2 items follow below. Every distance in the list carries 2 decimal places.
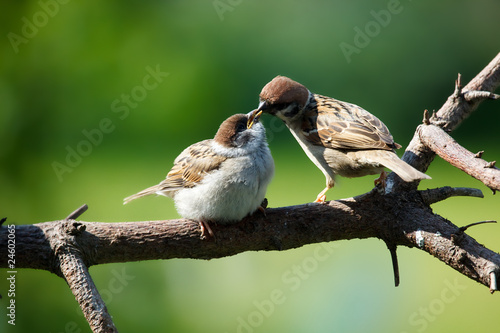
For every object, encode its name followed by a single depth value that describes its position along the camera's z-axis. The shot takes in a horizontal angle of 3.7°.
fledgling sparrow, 5.29
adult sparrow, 5.36
